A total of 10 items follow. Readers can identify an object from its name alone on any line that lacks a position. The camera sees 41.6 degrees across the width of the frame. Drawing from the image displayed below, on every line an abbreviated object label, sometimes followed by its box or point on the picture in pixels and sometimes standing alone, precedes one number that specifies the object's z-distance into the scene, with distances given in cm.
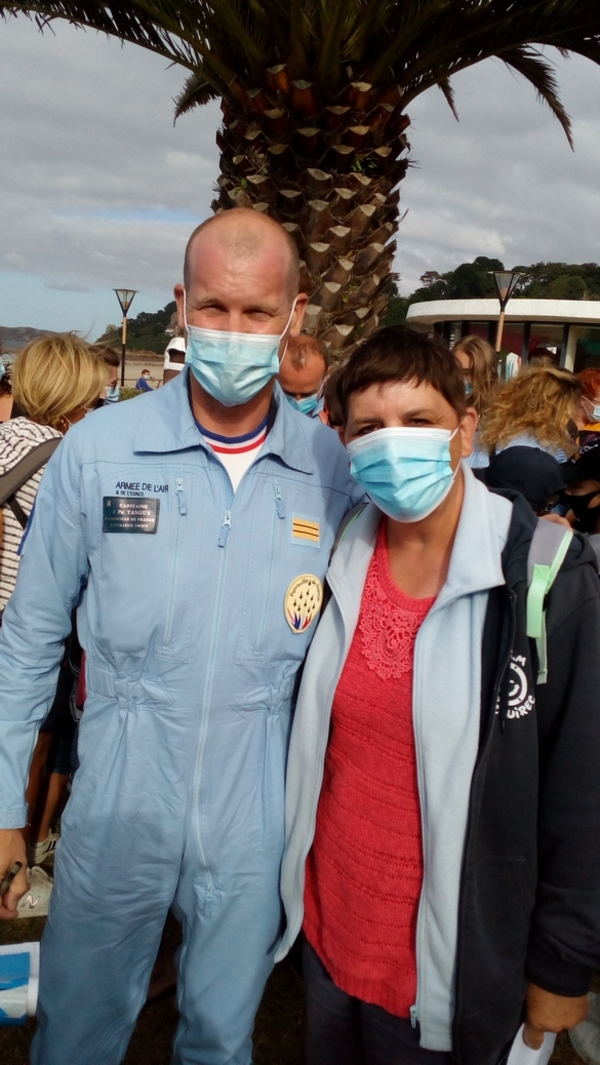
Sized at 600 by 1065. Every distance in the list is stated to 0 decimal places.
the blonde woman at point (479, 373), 411
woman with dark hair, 157
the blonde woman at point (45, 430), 310
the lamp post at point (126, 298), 2241
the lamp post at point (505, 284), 1591
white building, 2639
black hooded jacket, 153
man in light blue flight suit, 184
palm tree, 544
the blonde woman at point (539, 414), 363
